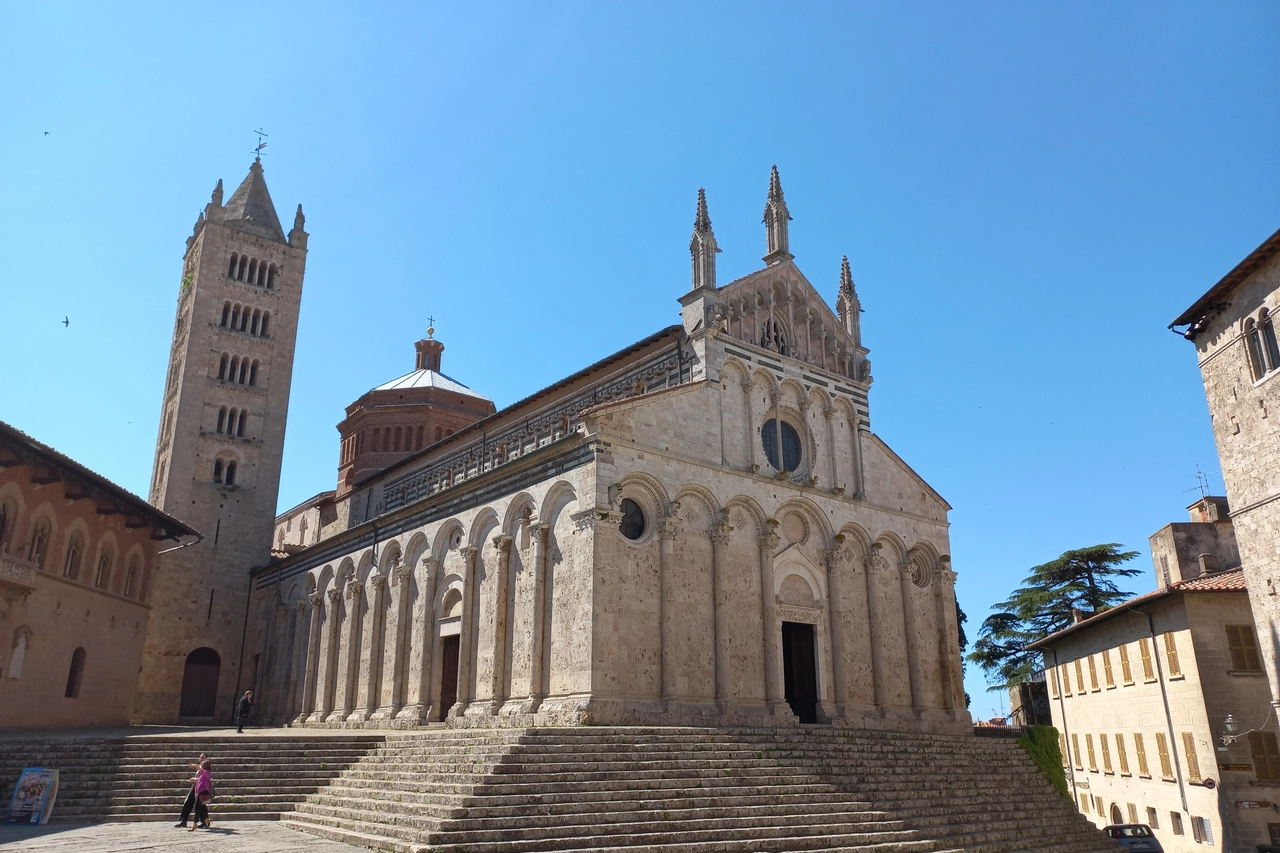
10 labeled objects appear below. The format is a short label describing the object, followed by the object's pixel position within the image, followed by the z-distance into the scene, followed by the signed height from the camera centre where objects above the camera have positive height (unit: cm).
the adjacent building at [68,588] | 2425 +481
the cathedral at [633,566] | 2106 +493
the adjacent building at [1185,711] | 2228 +95
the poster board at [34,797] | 1609 -52
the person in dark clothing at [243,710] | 2458 +130
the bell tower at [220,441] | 3444 +1192
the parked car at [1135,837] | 2097 -186
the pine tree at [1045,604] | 3684 +548
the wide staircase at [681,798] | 1372 -66
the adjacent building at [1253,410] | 1872 +661
